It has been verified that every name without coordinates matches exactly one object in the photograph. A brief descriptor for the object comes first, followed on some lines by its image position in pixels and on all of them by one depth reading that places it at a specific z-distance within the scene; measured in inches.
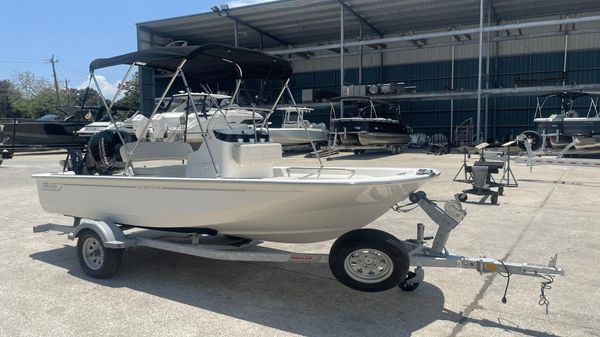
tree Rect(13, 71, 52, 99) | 3006.9
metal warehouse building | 938.1
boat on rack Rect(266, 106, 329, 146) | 790.5
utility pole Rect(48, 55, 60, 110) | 2304.1
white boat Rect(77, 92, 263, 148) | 229.9
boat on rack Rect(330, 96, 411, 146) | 742.5
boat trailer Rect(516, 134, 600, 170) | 373.6
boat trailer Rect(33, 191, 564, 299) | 127.0
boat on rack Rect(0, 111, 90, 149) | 540.6
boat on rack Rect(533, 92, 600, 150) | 569.0
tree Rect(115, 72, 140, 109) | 1841.8
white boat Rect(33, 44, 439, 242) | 136.4
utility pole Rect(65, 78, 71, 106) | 2611.7
